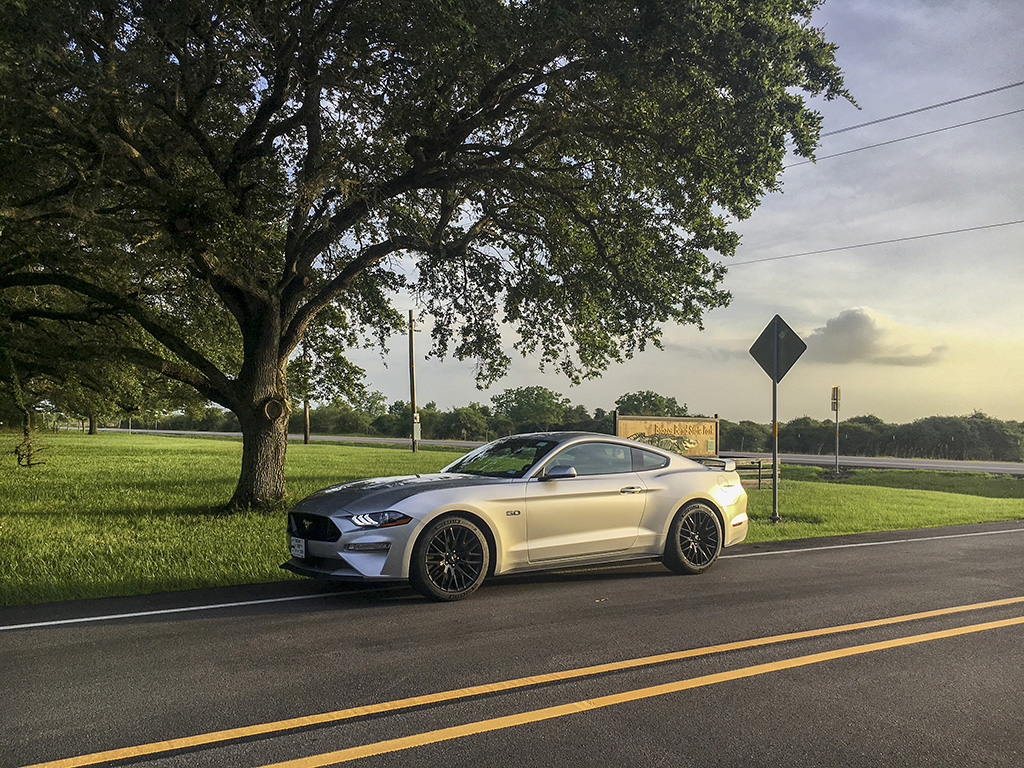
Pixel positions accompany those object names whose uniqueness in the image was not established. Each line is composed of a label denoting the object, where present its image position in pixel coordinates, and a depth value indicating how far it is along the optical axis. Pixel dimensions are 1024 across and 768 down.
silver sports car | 7.19
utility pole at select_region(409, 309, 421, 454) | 40.42
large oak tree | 10.30
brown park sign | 18.61
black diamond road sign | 14.35
